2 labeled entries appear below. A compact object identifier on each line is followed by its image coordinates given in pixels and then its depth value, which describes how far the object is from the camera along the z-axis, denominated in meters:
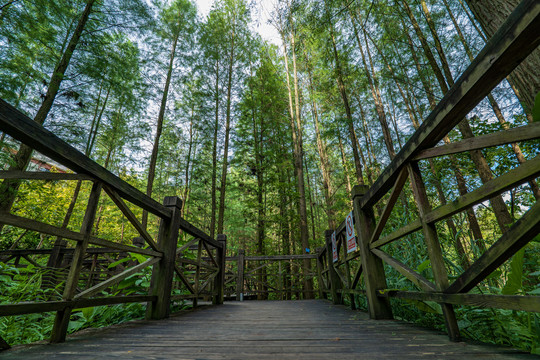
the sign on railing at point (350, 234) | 2.43
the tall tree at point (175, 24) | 9.96
